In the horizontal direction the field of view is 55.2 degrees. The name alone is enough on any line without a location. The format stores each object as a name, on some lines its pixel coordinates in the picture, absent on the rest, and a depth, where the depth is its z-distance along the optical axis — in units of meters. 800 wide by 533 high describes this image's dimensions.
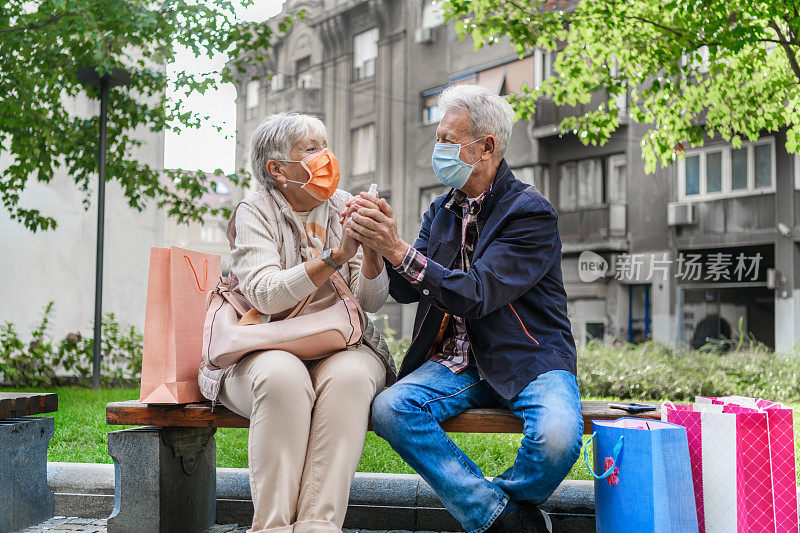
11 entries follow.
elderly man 2.56
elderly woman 2.49
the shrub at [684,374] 7.71
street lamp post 7.14
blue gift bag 2.35
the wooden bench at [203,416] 2.75
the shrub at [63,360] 8.20
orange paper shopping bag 2.84
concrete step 3.19
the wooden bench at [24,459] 3.16
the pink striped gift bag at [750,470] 2.39
